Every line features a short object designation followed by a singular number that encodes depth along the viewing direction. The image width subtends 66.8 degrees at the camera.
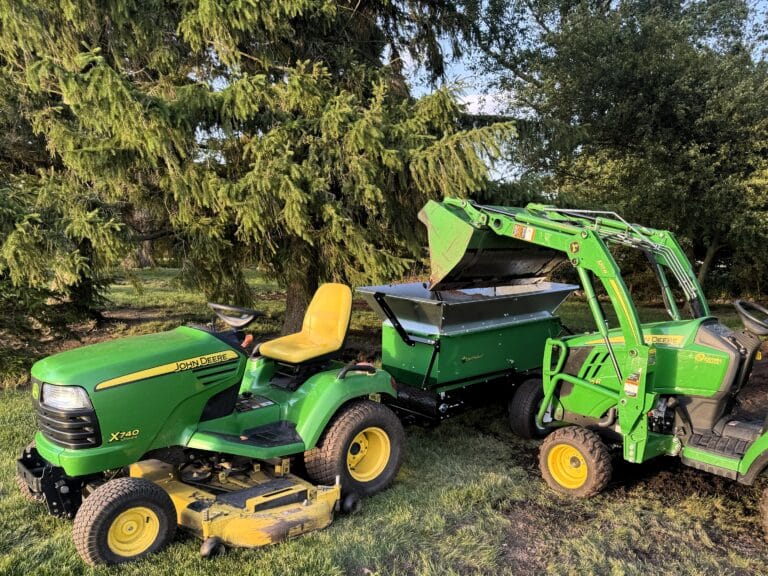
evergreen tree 5.51
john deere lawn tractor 2.93
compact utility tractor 3.66
